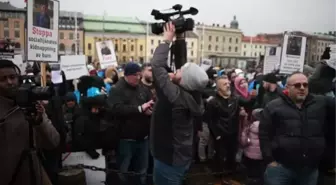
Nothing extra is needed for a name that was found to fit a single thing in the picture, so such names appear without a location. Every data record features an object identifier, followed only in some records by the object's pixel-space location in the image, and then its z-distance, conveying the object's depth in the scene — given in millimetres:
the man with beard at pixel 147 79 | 5051
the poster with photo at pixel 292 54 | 6051
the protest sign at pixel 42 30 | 4105
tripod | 2541
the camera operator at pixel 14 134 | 2508
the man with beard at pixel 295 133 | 3230
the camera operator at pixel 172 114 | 2748
